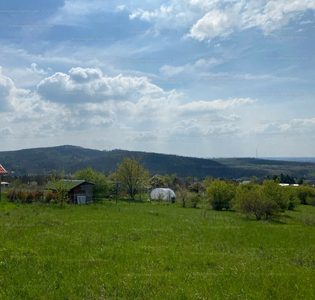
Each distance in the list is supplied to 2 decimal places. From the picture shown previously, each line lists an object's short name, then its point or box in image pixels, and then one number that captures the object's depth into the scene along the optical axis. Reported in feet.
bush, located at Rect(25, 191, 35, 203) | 84.84
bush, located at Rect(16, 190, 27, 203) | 84.07
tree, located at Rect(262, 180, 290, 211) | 90.84
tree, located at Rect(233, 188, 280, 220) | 76.95
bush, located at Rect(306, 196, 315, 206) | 170.30
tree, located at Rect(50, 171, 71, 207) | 79.68
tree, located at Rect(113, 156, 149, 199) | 163.22
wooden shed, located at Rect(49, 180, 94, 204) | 103.64
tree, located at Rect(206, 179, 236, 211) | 118.21
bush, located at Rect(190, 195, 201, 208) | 130.52
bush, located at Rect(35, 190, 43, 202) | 87.27
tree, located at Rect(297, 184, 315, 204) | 174.00
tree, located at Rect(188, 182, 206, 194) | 194.01
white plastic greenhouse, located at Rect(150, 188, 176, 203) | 161.12
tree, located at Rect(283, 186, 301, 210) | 130.87
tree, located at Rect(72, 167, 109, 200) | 118.01
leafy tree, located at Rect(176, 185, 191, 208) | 130.62
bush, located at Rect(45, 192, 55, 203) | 89.30
